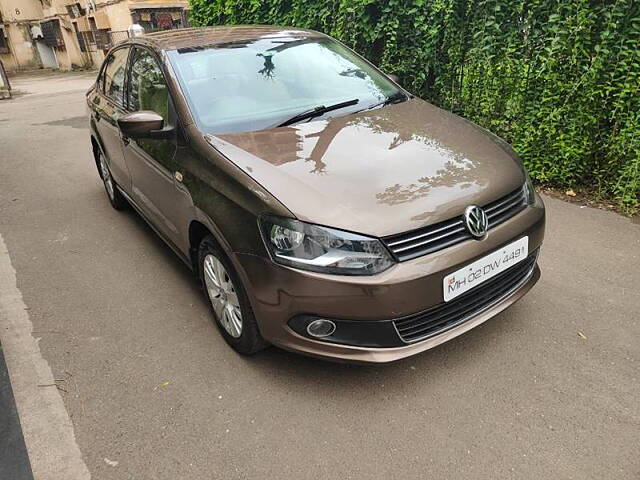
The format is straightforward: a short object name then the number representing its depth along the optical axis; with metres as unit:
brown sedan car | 2.09
